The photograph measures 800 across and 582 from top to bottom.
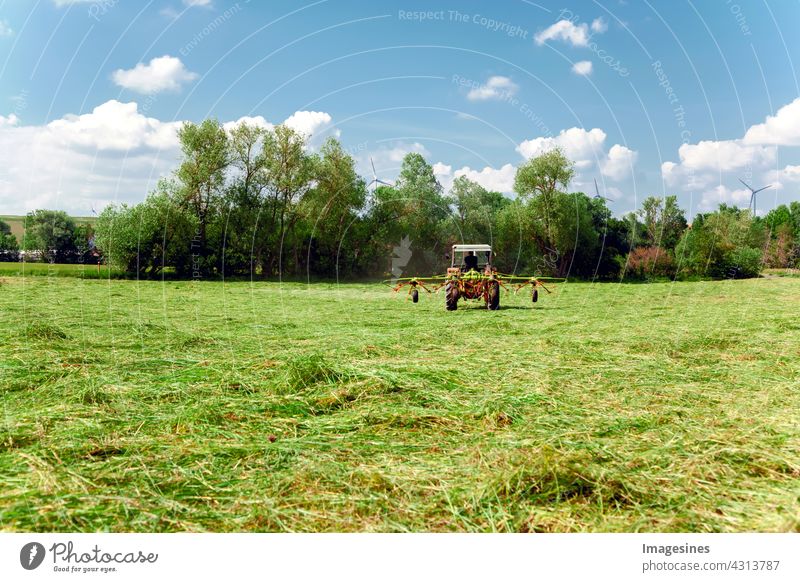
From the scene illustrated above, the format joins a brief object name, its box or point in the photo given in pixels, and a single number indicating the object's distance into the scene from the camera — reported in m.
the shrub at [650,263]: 41.59
